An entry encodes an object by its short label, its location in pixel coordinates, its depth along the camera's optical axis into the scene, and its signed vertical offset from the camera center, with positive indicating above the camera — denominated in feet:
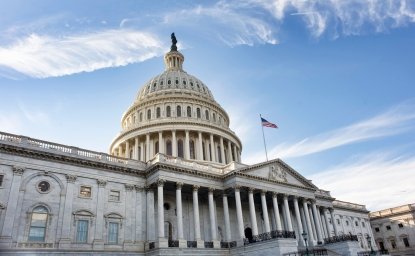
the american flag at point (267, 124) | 158.40 +58.26
